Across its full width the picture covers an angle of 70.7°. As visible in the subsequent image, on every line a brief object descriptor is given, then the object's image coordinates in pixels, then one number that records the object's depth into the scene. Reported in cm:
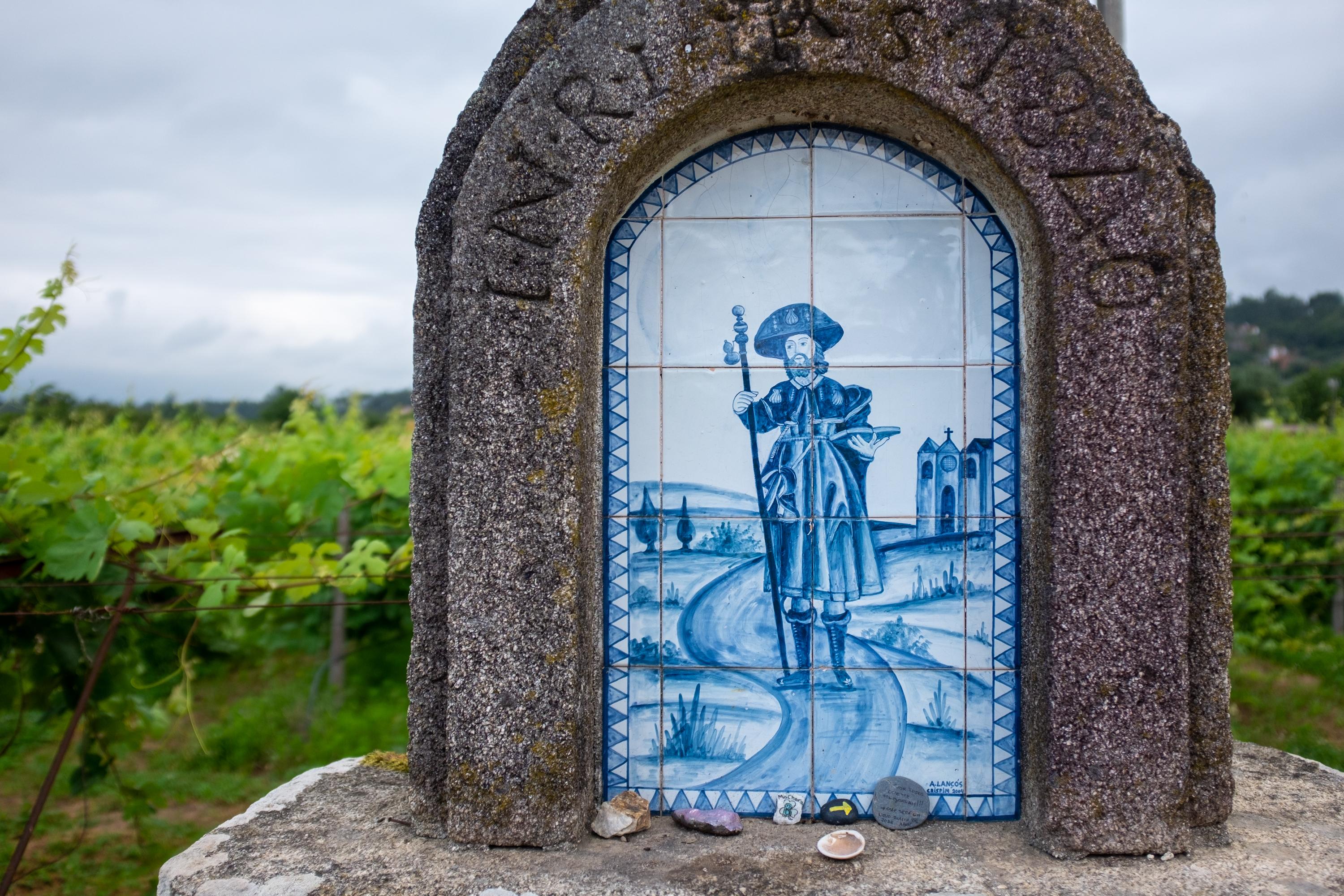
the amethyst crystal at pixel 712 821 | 259
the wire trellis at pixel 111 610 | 286
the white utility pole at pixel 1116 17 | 380
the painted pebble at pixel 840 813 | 266
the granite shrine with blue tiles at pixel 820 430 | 239
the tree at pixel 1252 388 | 2619
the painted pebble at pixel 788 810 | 268
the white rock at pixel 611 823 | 256
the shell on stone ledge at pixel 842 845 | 244
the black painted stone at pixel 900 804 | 263
